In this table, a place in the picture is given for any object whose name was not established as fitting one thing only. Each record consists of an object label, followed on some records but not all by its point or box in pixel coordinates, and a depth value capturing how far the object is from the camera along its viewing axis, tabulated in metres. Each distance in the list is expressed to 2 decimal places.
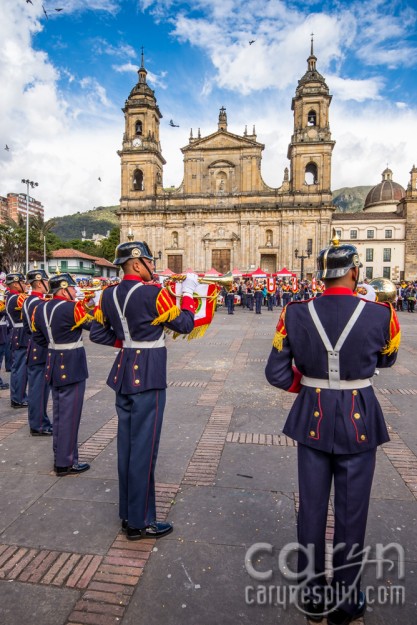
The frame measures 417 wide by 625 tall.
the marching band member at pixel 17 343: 6.55
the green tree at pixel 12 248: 51.31
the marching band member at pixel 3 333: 7.84
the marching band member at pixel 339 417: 2.42
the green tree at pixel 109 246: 75.51
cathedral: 44.66
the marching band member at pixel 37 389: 5.31
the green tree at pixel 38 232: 58.22
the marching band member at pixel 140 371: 3.15
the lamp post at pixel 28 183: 38.68
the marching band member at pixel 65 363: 4.22
